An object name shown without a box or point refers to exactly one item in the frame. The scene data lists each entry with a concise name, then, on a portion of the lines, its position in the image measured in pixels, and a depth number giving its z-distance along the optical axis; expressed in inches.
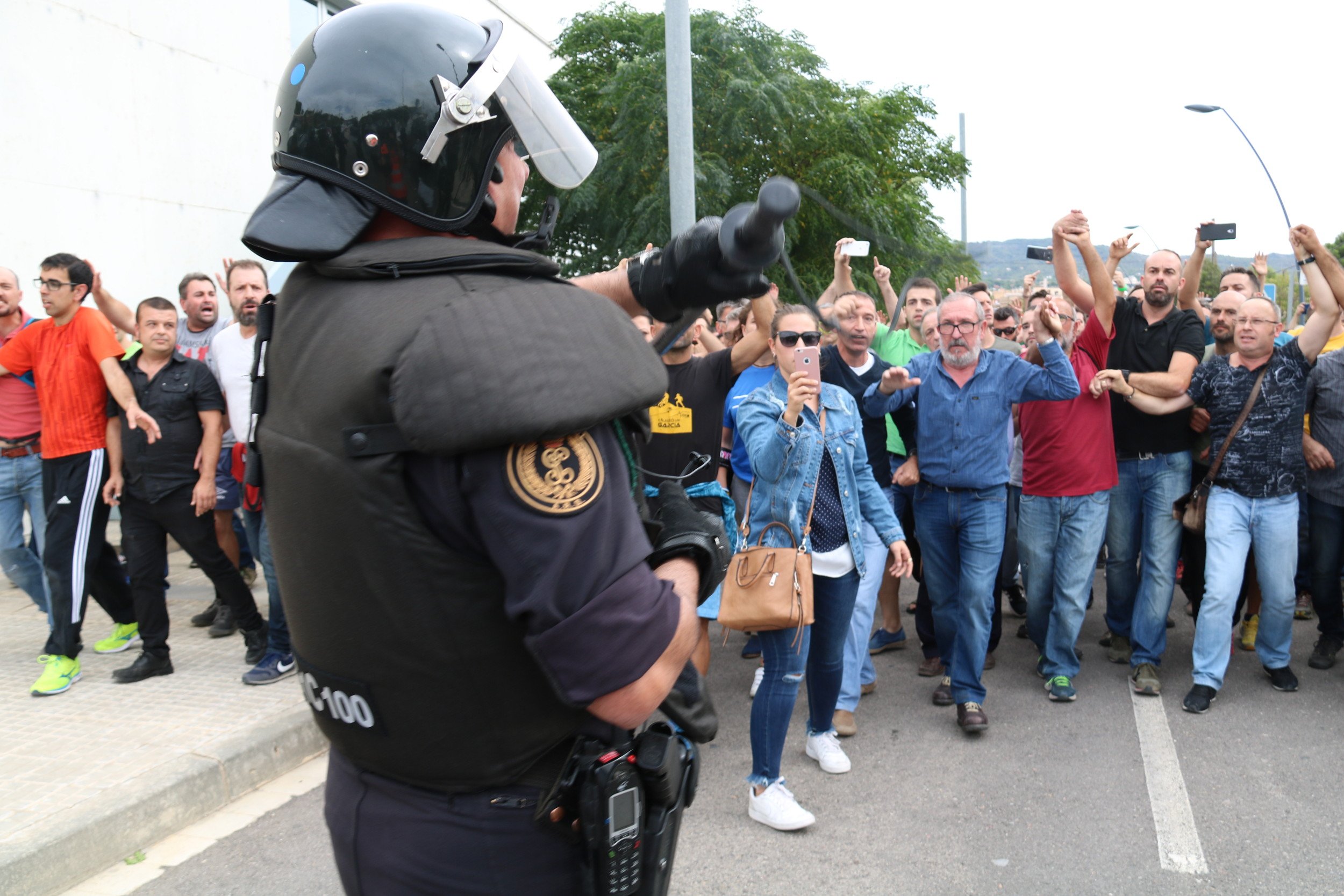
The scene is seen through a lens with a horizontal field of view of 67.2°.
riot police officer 47.1
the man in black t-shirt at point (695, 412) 204.2
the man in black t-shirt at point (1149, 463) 220.4
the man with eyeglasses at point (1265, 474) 208.4
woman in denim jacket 155.6
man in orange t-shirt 212.5
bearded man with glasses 199.0
